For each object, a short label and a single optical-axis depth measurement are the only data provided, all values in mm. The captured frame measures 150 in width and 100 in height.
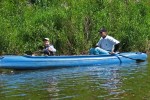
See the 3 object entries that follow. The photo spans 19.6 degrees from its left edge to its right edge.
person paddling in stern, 19594
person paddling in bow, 18750
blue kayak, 17266
